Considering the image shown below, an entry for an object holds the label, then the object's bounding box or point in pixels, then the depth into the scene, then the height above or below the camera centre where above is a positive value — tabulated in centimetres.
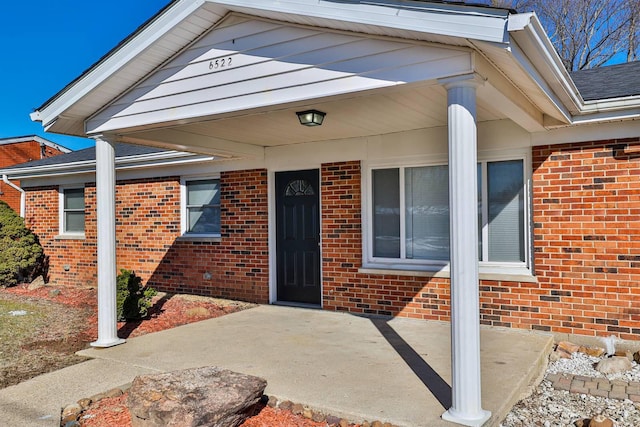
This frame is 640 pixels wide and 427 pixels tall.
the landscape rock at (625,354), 541 -143
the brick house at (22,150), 2063 +328
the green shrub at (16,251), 1102 -54
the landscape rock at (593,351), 552 -142
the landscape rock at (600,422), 367 -146
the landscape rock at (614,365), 500 -143
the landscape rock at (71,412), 392 -146
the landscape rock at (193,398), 338 -120
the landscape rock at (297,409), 395 -144
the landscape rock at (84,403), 415 -145
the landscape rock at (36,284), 1101 -126
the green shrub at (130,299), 713 -104
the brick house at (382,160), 381 +82
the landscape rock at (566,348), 556 -142
